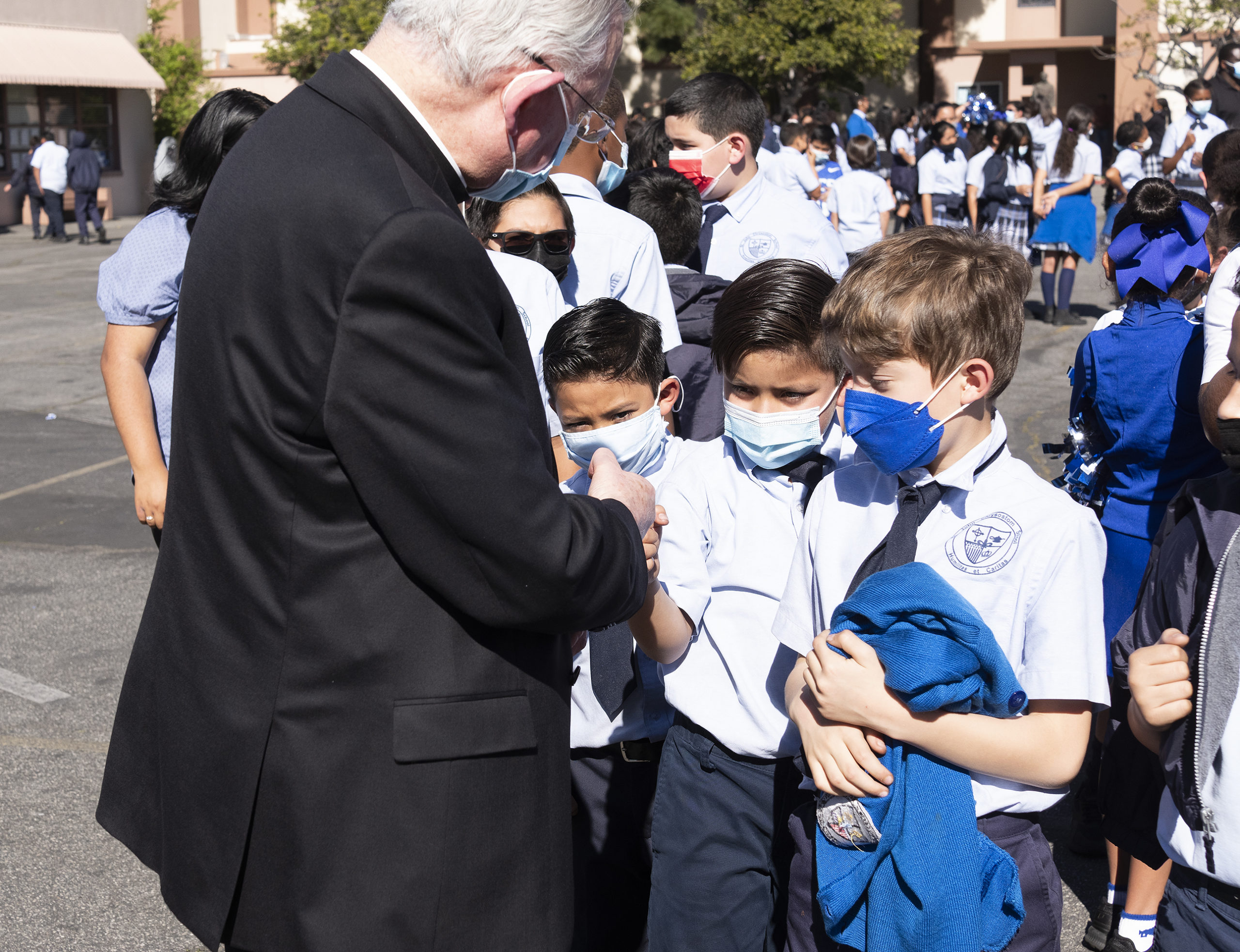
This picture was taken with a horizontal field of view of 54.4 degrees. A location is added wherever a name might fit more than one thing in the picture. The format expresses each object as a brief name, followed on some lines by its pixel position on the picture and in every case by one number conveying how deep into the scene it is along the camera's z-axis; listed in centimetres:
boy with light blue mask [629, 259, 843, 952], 233
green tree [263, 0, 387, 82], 3073
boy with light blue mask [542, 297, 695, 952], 266
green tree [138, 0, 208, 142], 2989
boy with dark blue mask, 184
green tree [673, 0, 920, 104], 3148
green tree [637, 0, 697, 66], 3425
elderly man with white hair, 147
